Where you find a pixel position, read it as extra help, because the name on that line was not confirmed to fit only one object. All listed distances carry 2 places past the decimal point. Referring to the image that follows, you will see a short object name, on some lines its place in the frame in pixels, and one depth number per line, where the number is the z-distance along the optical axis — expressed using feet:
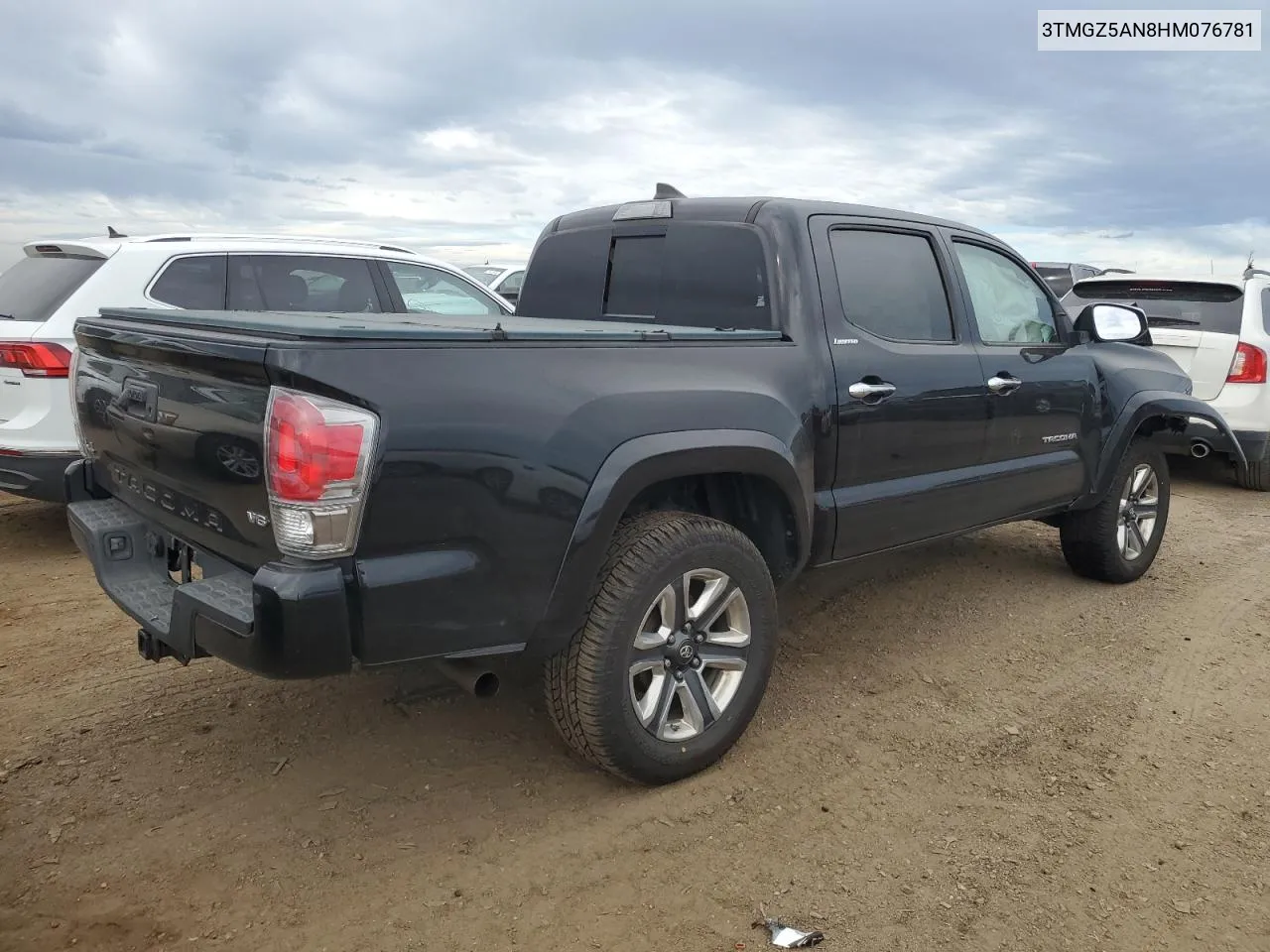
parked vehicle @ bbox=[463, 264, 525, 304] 45.09
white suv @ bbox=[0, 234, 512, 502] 16.63
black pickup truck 7.63
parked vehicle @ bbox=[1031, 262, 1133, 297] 60.08
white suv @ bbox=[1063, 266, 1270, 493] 24.11
